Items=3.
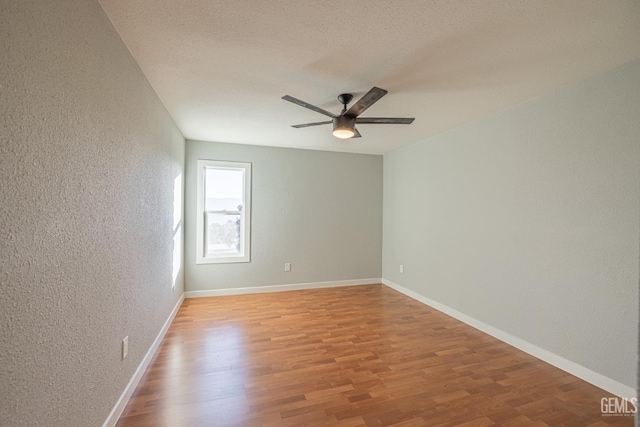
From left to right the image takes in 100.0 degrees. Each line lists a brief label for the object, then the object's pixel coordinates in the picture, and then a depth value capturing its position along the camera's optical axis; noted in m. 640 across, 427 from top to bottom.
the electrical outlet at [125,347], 1.74
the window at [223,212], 4.09
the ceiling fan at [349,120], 2.29
